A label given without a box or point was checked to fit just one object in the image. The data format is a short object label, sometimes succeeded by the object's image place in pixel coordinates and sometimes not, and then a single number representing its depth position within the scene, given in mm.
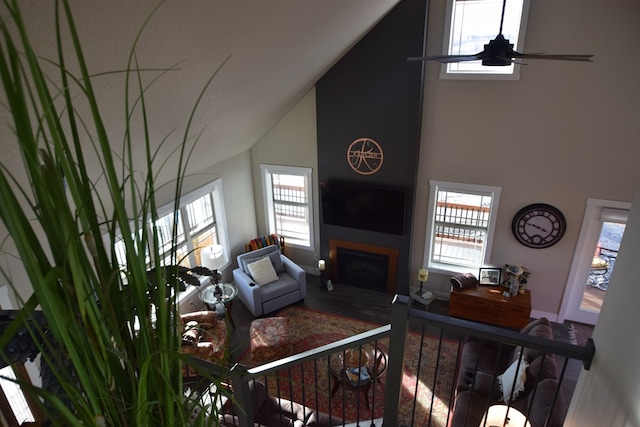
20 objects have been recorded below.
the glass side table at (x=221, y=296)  5688
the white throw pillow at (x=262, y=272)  6332
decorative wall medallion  5922
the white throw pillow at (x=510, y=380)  3695
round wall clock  5426
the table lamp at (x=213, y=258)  5793
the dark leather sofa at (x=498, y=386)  3523
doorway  5188
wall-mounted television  6020
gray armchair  6129
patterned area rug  4641
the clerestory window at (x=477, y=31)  4910
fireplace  6496
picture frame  5859
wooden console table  5566
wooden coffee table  4547
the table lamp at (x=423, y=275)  6137
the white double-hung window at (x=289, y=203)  6828
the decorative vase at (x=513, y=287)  5680
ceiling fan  2945
